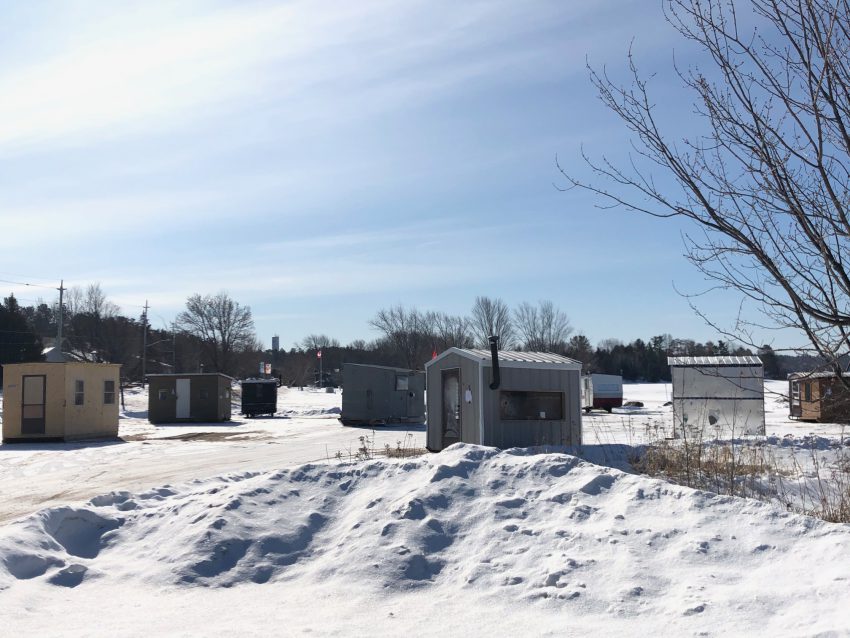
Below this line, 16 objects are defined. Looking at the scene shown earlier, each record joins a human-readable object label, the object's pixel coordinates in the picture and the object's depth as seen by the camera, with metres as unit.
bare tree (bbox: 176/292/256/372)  79.50
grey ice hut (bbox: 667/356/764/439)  23.84
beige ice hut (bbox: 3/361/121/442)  24.70
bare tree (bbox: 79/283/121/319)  77.26
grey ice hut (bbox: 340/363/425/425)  33.31
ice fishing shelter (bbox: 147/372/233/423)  37.12
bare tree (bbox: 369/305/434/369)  78.75
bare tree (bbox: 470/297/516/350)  73.25
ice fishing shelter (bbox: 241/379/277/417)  43.16
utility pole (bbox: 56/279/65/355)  40.69
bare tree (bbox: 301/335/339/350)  122.94
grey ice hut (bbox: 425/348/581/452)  16.41
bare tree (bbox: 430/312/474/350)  74.94
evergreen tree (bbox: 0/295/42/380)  61.34
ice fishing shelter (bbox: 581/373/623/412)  46.22
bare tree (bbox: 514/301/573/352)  75.56
